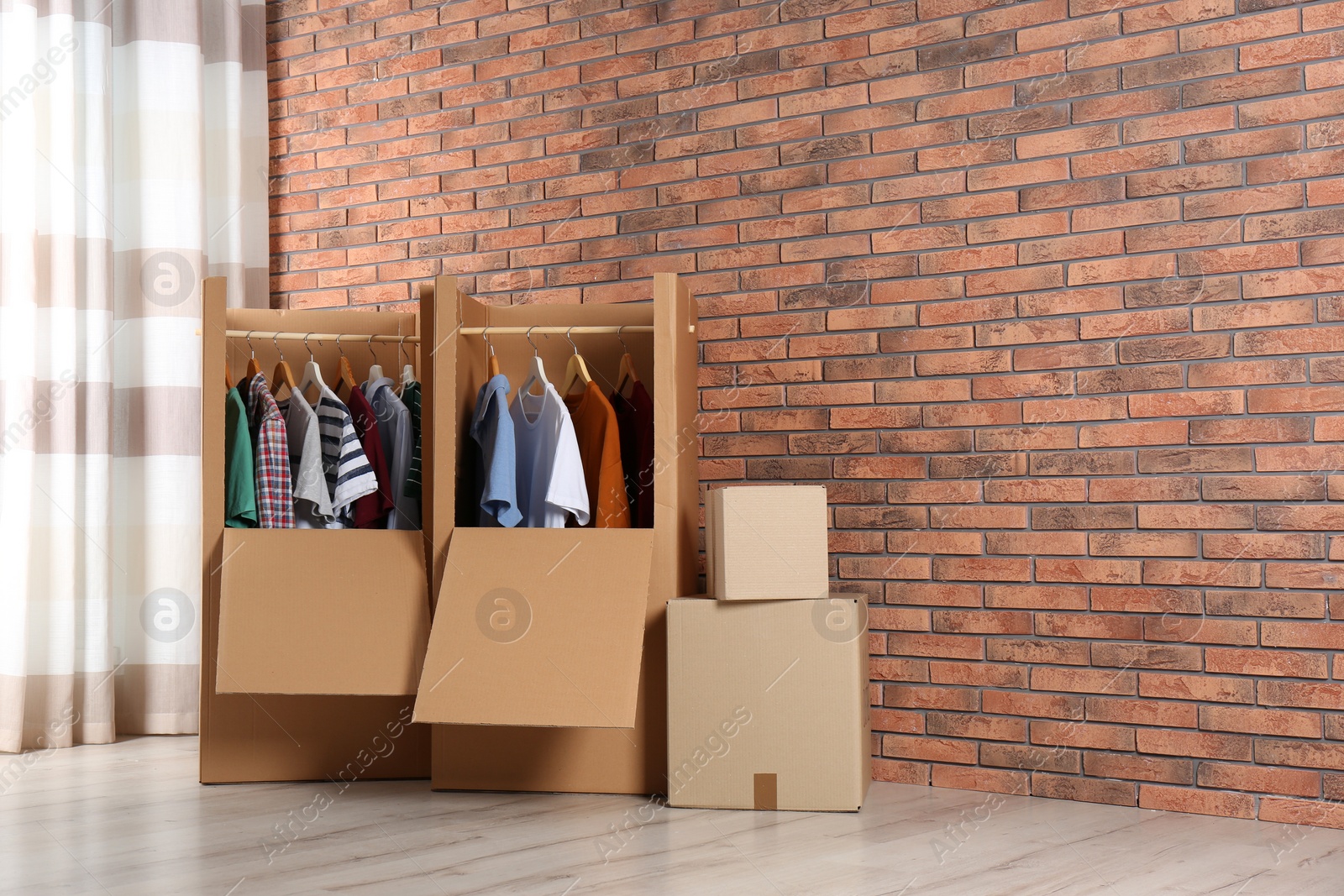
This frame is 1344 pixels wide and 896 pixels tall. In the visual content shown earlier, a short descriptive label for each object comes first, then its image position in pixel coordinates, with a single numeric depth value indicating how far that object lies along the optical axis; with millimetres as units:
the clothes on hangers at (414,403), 3295
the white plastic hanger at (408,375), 3357
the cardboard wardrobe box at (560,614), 2758
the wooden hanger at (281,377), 3375
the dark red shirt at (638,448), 3139
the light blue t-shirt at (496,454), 3020
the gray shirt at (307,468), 3201
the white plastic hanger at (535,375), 3146
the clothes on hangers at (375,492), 3227
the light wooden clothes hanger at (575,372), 3174
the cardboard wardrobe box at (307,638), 2967
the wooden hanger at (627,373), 3223
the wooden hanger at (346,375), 3385
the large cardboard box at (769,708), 2785
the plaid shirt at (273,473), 3162
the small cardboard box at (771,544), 2812
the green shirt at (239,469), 3145
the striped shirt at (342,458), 3158
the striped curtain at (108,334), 3627
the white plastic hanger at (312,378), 3314
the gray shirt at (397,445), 3268
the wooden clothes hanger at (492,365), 3252
